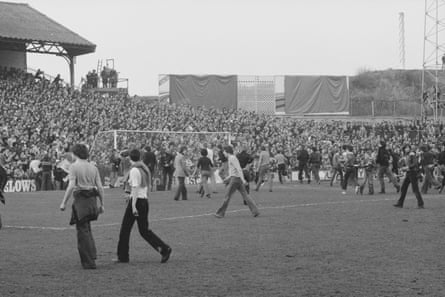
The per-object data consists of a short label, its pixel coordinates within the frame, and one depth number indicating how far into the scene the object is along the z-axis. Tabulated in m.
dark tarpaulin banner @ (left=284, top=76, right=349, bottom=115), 69.21
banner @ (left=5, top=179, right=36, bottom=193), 36.81
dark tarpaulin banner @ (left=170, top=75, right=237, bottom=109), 66.75
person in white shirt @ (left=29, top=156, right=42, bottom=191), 36.94
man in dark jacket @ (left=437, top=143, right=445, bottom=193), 30.74
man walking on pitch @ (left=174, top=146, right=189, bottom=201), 27.69
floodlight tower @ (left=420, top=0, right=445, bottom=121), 59.90
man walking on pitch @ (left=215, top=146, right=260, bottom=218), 20.06
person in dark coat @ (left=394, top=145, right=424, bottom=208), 22.78
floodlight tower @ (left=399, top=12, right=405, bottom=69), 87.75
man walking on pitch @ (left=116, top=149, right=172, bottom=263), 12.85
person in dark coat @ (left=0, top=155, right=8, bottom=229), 19.01
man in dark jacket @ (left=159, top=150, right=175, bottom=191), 34.62
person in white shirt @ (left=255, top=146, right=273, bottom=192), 32.16
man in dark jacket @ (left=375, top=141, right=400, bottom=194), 29.22
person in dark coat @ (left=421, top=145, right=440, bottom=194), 28.91
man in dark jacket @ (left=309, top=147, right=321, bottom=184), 41.91
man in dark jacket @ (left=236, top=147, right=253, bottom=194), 27.84
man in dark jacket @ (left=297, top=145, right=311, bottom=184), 42.34
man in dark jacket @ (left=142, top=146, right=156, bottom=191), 30.88
